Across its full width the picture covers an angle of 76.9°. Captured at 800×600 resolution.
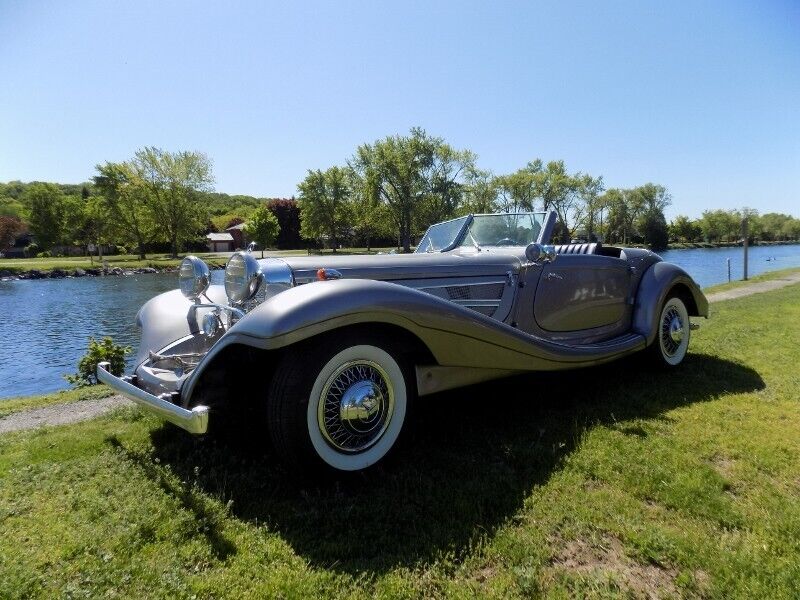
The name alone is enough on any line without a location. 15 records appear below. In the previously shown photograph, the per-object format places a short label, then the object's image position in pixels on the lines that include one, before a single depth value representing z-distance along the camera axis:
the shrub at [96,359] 7.38
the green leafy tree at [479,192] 54.72
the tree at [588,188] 57.03
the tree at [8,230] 71.12
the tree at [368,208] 53.09
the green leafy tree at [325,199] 60.00
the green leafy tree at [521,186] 55.44
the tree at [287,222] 84.56
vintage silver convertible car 2.72
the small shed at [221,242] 82.25
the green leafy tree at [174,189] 54.22
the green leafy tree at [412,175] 50.94
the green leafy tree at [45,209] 56.09
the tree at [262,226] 62.00
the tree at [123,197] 53.72
